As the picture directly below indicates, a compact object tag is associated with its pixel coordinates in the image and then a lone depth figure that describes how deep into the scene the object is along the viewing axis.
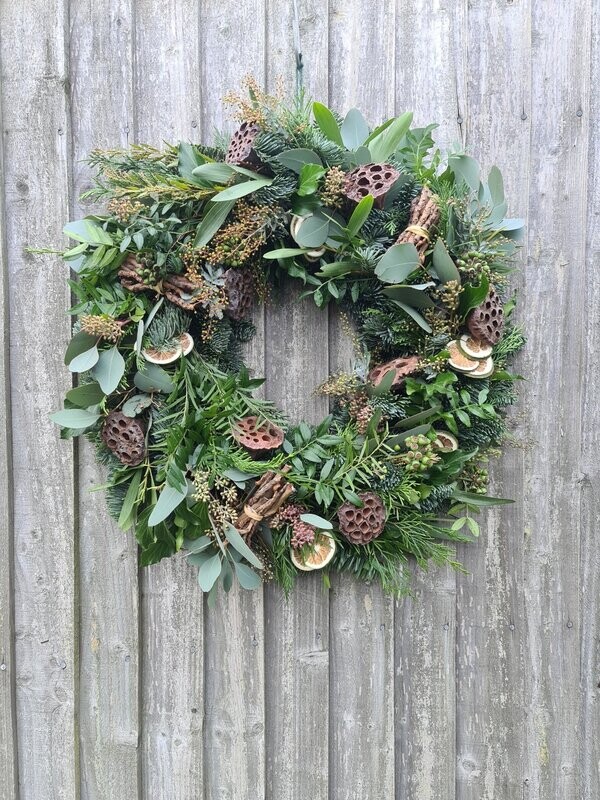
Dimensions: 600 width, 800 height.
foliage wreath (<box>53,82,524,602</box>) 0.97
